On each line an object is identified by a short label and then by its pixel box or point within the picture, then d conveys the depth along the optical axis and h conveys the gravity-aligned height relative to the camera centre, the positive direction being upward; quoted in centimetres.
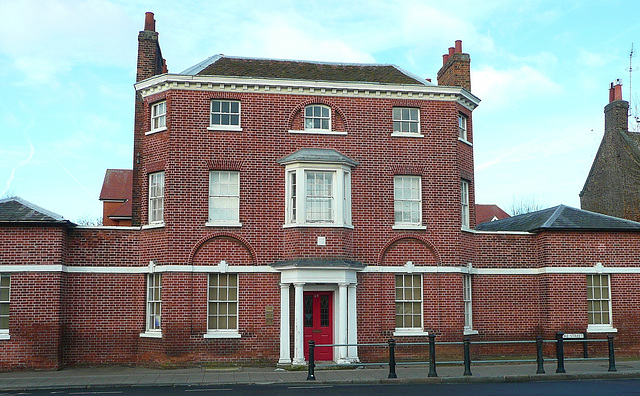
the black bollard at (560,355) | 1906 -228
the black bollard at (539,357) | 1881 -233
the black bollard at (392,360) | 1809 -230
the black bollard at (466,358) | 1844 -228
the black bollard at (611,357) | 1927 -238
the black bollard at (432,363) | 1828 -239
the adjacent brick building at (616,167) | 3722 +610
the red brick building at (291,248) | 2139 +90
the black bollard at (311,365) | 1811 -240
